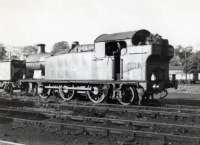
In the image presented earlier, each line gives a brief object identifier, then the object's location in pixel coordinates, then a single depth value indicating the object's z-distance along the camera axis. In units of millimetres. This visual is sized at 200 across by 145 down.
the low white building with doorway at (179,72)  71362
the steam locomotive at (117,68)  15430
